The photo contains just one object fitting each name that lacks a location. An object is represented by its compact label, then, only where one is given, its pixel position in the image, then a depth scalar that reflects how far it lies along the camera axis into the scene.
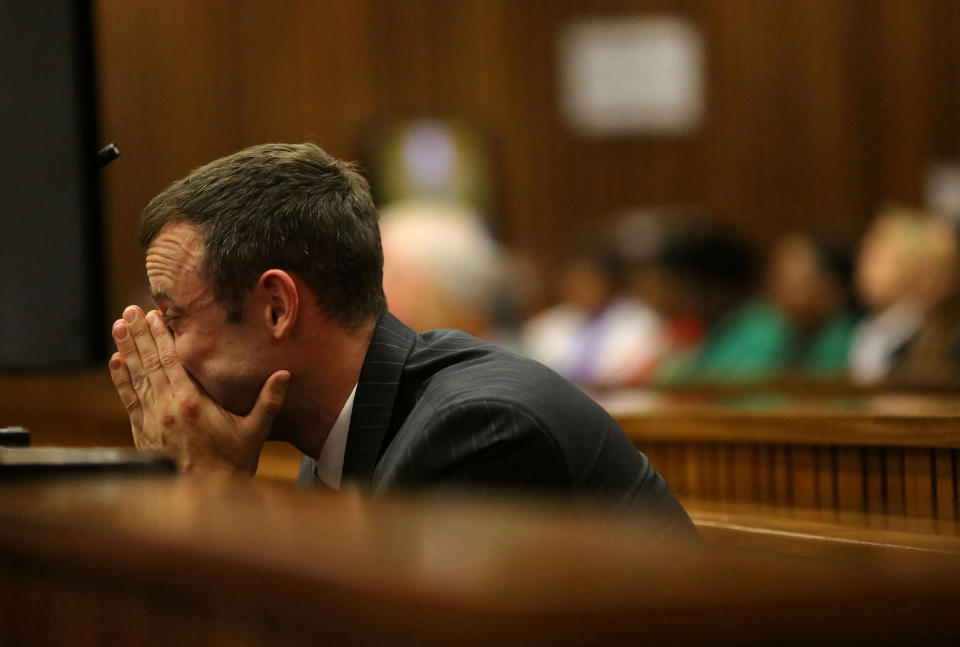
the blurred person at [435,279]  7.13
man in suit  3.13
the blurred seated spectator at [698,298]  11.53
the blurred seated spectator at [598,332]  11.72
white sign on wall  14.93
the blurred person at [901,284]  9.84
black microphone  3.10
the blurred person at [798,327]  11.87
